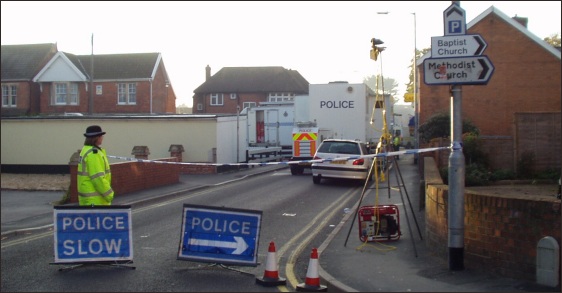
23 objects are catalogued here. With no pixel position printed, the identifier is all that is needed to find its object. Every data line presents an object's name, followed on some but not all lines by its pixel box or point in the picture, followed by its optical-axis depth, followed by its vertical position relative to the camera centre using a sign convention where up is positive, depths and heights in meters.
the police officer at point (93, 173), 9.03 -0.42
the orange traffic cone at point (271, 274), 8.07 -1.66
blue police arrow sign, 8.78 -1.24
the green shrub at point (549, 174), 15.91 -0.83
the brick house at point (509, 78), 28.44 +2.80
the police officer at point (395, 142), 33.61 -0.02
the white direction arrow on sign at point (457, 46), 8.34 +1.24
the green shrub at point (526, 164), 16.62 -0.59
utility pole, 43.32 +2.69
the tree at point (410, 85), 53.55 +4.90
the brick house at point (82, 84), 50.91 +4.82
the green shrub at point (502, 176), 16.34 -0.89
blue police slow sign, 8.73 -1.25
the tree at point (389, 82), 64.99 +6.43
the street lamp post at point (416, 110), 28.90 +1.43
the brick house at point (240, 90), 66.75 +5.41
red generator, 11.07 -1.43
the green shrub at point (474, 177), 15.61 -0.86
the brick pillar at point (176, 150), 27.92 -0.32
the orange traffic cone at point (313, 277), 7.88 -1.66
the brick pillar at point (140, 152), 23.52 -0.34
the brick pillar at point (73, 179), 16.62 -0.94
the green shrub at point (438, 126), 28.89 +0.70
